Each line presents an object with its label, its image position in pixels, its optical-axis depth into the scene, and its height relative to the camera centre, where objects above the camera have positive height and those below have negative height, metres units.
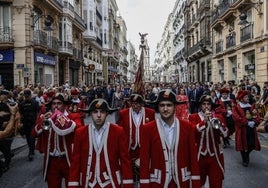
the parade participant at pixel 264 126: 5.76 -0.61
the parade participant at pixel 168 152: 3.92 -0.67
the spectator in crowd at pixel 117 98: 14.39 -0.45
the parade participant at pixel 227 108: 11.06 -0.66
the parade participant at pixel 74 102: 8.17 -0.35
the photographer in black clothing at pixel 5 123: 5.59 -0.52
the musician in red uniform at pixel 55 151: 5.05 -0.86
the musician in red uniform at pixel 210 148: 5.29 -0.86
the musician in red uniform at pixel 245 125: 8.48 -0.87
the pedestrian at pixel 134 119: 6.22 -0.54
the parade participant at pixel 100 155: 3.99 -0.72
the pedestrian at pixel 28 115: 10.01 -0.73
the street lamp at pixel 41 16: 22.10 +4.32
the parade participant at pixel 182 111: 12.78 -0.84
